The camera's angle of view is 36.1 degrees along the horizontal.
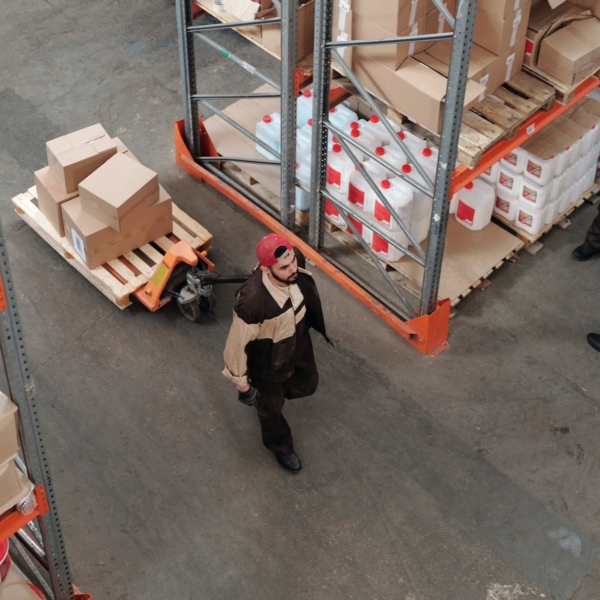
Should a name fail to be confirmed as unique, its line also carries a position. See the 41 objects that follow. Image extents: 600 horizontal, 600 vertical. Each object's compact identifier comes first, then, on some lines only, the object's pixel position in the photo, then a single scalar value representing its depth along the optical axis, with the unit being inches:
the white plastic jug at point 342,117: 295.4
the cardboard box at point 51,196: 286.4
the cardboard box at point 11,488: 165.5
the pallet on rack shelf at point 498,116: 233.5
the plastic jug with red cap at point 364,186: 274.5
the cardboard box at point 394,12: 221.5
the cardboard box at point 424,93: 225.9
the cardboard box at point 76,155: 280.8
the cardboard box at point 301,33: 256.2
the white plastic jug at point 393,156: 272.2
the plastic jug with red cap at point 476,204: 295.9
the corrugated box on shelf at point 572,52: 242.7
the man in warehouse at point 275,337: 209.6
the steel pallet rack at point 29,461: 151.9
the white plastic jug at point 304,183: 294.8
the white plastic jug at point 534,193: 291.0
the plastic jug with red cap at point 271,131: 306.3
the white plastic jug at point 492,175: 297.4
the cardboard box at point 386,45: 229.2
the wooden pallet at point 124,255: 284.5
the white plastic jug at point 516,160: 287.4
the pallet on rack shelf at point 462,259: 286.7
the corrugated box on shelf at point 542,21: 244.4
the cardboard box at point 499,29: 227.0
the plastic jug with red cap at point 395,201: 268.5
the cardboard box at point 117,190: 273.3
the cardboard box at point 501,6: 221.5
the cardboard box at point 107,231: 278.7
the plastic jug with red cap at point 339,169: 279.1
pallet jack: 274.2
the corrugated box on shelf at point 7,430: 156.6
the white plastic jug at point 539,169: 285.1
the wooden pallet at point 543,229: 302.8
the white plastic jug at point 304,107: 300.0
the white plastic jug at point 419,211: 266.7
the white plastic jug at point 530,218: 295.6
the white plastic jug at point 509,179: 294.7
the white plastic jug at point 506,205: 299.1
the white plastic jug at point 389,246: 281.3
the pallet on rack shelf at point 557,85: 247.1
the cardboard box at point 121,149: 292.5
